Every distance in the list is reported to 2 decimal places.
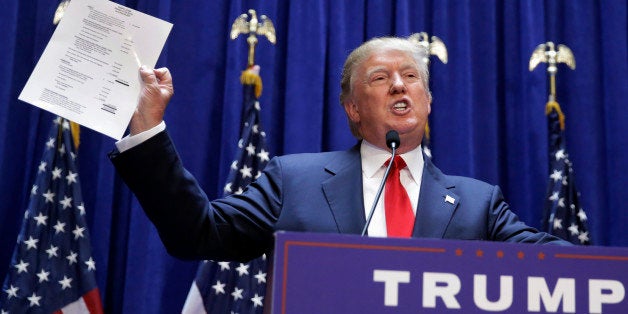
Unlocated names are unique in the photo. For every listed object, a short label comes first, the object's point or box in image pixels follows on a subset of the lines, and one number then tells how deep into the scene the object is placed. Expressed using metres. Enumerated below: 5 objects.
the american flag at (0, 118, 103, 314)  3.77
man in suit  2.08
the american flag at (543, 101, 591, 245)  4.32
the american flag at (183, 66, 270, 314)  3.91
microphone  2.15
